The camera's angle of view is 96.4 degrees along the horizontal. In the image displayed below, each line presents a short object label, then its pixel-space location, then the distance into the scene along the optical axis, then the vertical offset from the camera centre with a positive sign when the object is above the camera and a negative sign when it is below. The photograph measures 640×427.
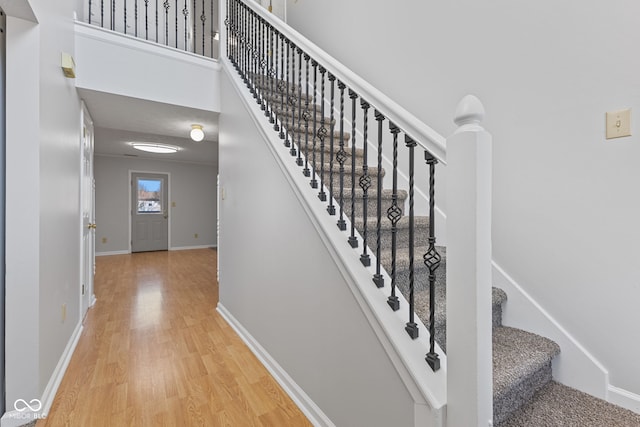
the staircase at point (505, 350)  1.12 -0.64
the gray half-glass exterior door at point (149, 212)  6.83 -0.03
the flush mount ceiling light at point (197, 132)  3.44 +0.94
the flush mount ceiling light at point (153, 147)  5.09 +1.17
